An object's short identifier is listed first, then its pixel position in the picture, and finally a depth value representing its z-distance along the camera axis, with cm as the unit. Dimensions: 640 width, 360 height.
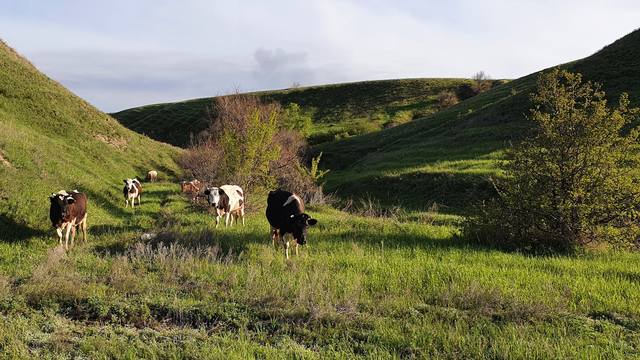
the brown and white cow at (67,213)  1473
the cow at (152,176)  3466
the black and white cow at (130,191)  2452
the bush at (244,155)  2480
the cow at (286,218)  1404
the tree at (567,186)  1441
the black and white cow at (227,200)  1928
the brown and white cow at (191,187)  2814
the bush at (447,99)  9531
